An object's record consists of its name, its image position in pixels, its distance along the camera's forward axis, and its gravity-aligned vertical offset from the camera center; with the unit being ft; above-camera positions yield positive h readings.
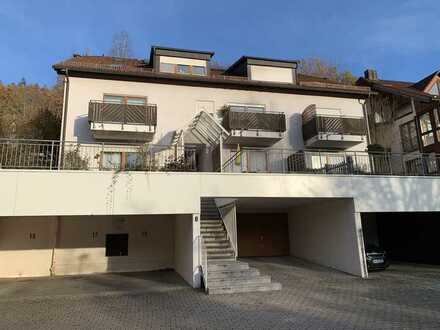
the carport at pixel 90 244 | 45.60 -2.21
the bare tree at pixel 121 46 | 100.39 +57.15
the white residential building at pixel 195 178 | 35.45 +5.58
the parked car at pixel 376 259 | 46.70 -5.64
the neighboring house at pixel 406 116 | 71.77 +25.06
